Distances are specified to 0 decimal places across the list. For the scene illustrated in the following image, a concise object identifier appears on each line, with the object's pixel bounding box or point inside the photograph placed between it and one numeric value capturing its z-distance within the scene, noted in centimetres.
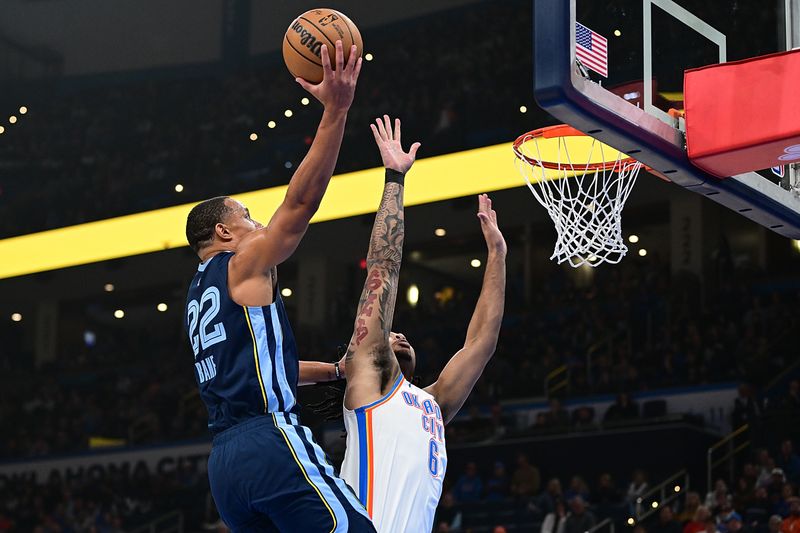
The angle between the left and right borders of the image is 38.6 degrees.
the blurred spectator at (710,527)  1063
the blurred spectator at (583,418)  1509
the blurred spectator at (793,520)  1004
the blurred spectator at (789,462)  1224
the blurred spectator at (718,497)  1170
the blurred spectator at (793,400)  1350
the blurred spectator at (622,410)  1503
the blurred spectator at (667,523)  1173
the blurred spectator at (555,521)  1259
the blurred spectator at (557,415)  1560
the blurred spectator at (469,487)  1455
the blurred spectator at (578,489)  1354
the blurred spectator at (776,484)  1163
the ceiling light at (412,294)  2298
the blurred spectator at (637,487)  1331
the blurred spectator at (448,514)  1381
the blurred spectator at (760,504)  1156
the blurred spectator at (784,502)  1118
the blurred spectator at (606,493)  1334
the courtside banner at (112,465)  1912
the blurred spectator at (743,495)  1192
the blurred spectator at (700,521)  1094
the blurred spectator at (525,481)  1421
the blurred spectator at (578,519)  1232
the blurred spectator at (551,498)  1330
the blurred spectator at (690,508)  1185
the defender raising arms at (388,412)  406
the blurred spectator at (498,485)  1446
